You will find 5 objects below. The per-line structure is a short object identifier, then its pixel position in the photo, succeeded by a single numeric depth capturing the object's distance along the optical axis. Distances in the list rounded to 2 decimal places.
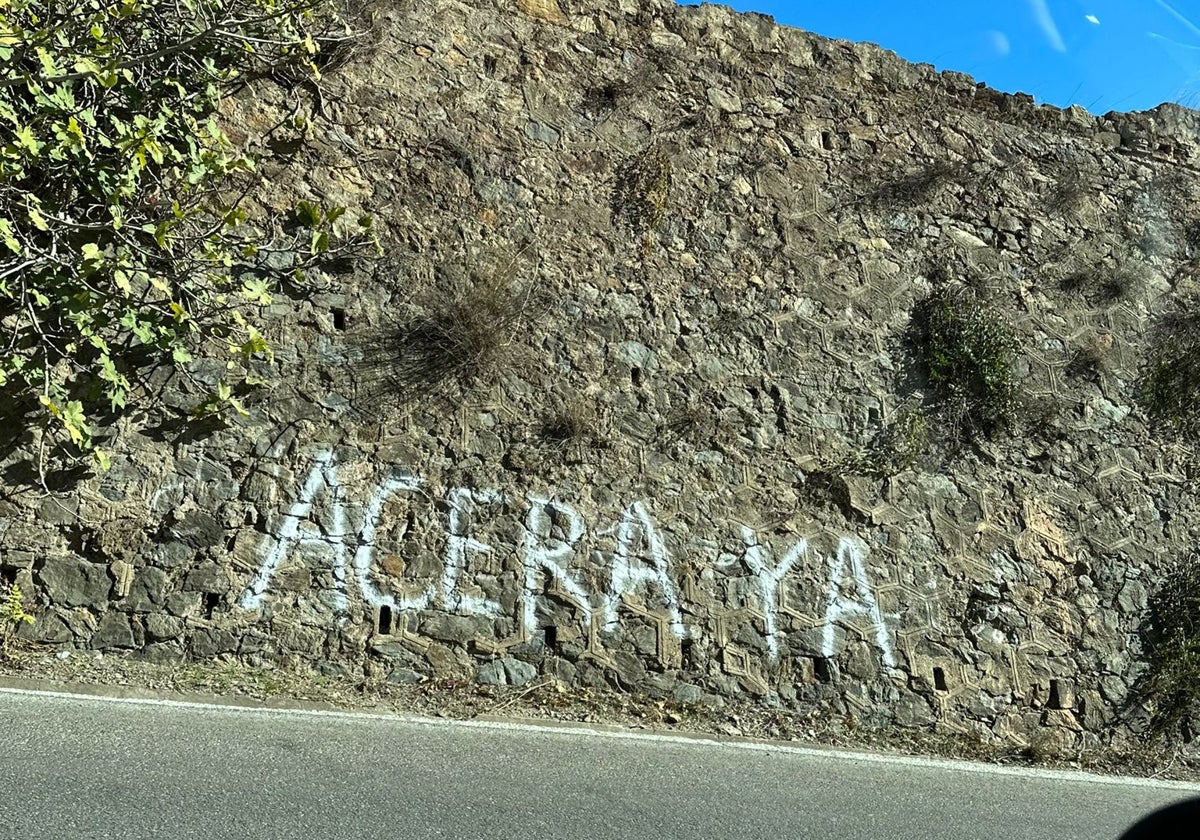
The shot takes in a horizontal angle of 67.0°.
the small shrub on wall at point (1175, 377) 8.24
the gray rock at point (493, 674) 5.59
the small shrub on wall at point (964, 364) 7.52
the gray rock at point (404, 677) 5.43
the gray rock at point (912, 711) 6.33
